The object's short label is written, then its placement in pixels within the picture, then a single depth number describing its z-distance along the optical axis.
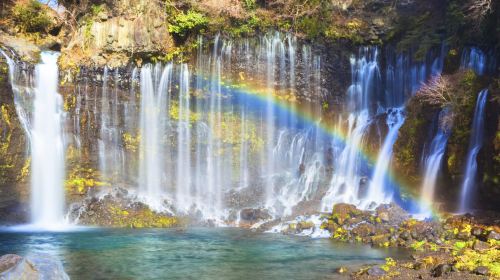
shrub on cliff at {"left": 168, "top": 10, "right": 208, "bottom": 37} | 26.33
